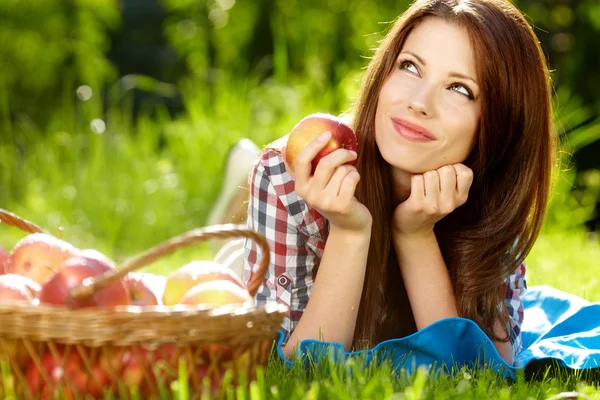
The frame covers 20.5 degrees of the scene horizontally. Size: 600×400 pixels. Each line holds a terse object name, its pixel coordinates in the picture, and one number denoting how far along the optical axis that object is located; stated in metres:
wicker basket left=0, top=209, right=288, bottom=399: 3.38
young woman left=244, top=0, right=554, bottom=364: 4.96
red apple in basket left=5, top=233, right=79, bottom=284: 4.25
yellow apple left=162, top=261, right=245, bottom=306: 4.03
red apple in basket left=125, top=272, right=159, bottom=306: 3.86
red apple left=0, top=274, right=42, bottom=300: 3.79
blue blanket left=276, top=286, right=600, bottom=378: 4.72
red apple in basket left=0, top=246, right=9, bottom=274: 4.47
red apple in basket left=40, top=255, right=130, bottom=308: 3.56
